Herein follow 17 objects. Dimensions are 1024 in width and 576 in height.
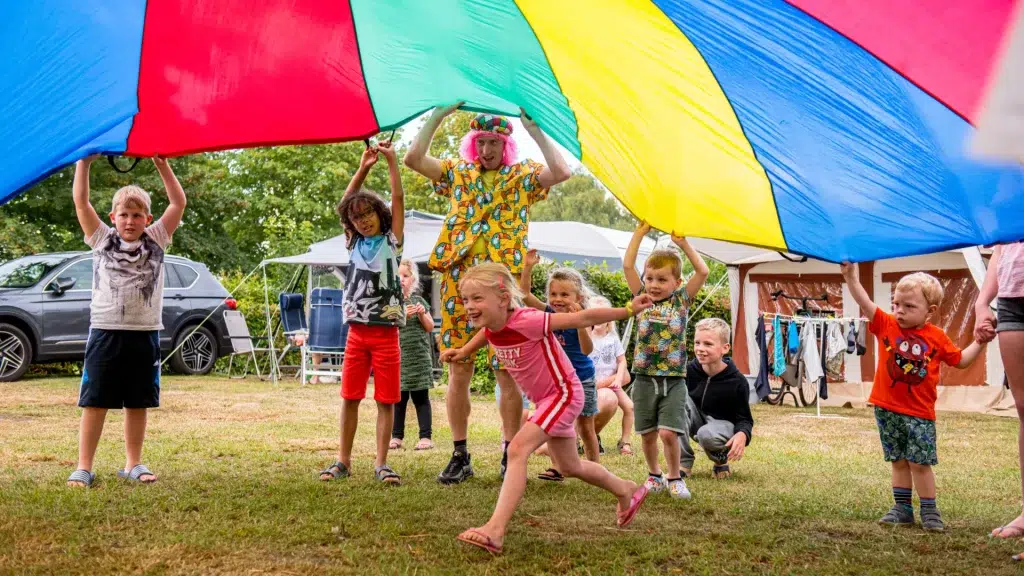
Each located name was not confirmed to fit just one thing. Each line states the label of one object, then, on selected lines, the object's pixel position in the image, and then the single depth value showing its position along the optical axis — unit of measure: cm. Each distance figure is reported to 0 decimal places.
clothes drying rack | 955
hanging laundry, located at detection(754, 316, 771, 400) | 1052
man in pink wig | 458
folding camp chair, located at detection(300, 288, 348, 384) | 1156
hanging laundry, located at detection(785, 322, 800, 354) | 1080
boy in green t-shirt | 470
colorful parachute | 356
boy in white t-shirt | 445
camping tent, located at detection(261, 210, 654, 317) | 1353
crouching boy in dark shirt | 532
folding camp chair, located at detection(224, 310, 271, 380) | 1338
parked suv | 1133
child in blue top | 450
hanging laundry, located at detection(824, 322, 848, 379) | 1052
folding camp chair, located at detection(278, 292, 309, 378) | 1269
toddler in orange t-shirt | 393
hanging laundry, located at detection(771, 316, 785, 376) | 1066
